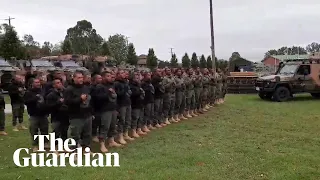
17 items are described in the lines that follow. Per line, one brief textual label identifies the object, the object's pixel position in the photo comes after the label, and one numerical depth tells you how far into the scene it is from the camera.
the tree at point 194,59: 39.31
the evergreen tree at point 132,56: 36.51
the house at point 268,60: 57.94
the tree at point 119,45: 45.54
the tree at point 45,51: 42.90
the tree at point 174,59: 36.00
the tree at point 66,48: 34.04
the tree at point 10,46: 27.35
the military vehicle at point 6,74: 10.26
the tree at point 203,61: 40.21
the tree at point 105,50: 34.93
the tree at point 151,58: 35.05
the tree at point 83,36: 51.34
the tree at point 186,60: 37.67
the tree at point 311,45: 76.67
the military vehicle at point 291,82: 15.75
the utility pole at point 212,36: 19.94
